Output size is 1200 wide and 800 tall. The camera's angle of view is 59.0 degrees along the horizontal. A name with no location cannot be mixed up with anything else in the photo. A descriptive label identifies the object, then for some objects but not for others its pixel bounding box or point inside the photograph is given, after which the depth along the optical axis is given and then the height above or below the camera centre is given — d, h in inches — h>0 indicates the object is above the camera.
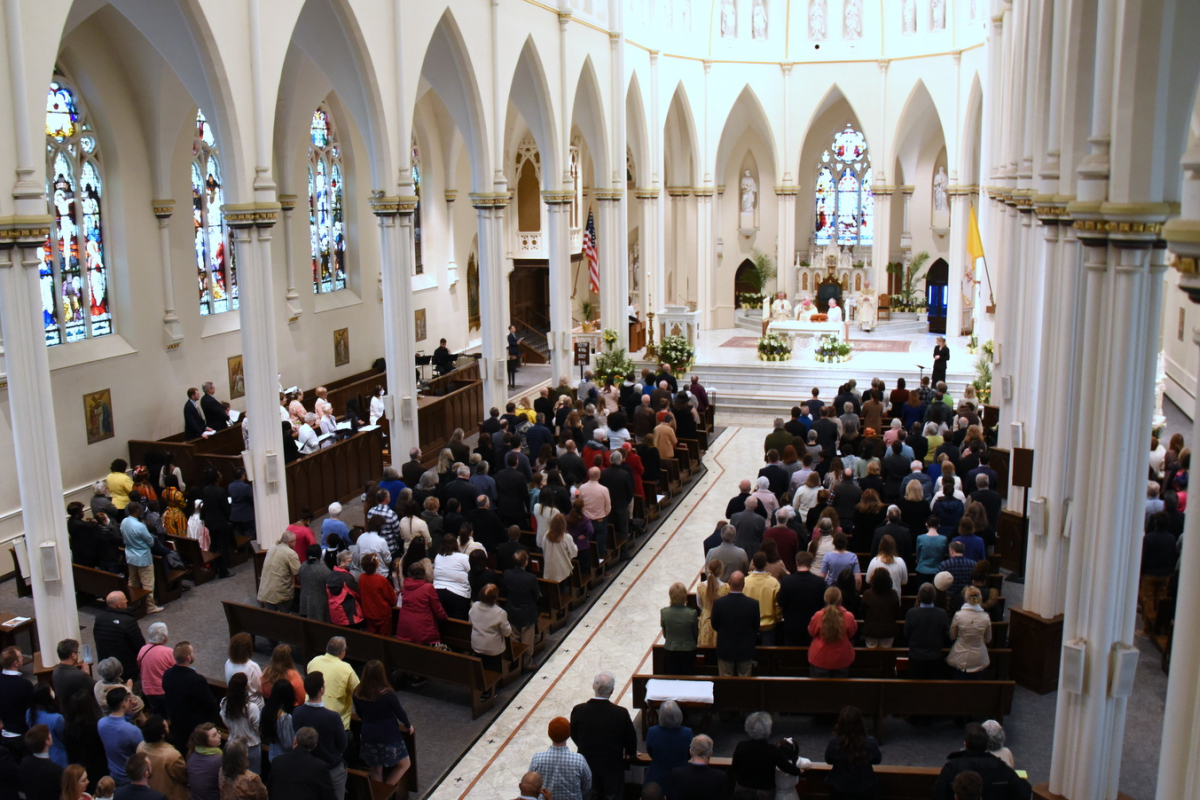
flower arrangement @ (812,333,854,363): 998.4 -123.2
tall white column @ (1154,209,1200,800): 194.4 -91.4
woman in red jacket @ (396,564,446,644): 389.4 -141.7
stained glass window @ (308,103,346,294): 872.3 +16.0
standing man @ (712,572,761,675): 356.5 -135.0
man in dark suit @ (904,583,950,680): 355.3 -138.2
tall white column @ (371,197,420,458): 650.8 -55.0
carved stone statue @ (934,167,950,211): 1305.4 +30.6
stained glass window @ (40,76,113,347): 614.9 -1.7
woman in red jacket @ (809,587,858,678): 350.3 -138.2
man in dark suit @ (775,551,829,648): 374.6 -132.4
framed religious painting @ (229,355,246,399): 759.9 -107.3
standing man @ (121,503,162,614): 462.9 -141.0
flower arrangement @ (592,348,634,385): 924.6 -126.7
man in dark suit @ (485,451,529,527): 503.8 -127.1
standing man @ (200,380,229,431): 658.2 -112.6
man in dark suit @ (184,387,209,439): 647.8 -114.9
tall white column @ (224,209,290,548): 527.2 -67.6
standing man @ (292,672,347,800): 284.7 -131.3
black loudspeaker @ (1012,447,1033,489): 455.8 -108.1
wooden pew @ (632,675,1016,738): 354.3 -159.1
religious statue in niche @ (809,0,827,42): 1180.5 +218.0
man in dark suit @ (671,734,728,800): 266.4 -138.7
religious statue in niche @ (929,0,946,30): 1114.7 +209.7
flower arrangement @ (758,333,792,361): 1022.4 -123.8
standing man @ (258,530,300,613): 424.2 -137.7
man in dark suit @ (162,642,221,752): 308.5 -136.1
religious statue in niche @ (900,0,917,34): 1138.0 +211.9
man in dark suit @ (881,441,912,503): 511.2 -119.9
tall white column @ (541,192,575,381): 866.8 -50.1
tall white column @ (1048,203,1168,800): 295.3 -81.5
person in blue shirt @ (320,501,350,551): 435.2 -124.4
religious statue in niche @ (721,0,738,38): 1183.6 +221.3
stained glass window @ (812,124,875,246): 1359.5 +30.9
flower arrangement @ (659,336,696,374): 962.7 -119.4
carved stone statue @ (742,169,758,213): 1384.1 +35.8
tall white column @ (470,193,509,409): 757.9 -49.3
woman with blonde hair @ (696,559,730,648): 382.0 -134.0
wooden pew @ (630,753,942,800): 297.7 -157.3
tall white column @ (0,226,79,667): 395.2 -75.5
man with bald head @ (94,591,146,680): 357.4 -134.7
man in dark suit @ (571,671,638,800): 302.7 -145.2
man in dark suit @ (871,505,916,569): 413.1 -122.0
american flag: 1018.0 -37.1
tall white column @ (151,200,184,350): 684.7 -37.9
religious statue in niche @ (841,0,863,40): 1170.0 +214.8
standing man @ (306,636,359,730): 316.8 -133.5
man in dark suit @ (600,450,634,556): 524.7 -130.9
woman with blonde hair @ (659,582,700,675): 368.5 -142.9
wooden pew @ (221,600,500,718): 382.0 -156.7
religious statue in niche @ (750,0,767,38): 1193.4 +221.2
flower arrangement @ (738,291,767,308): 1336.1 -100.5
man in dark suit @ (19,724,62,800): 271.3 -137.1
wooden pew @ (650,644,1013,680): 374.0 -156.6
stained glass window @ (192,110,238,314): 737.6 -3.4
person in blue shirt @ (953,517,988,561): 402.6 -121.8
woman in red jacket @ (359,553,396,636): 394.0 -138.0
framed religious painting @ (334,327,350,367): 892.6 -101.3
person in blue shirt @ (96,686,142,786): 284.8 -132.8
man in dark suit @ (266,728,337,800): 263.4 -134.3
